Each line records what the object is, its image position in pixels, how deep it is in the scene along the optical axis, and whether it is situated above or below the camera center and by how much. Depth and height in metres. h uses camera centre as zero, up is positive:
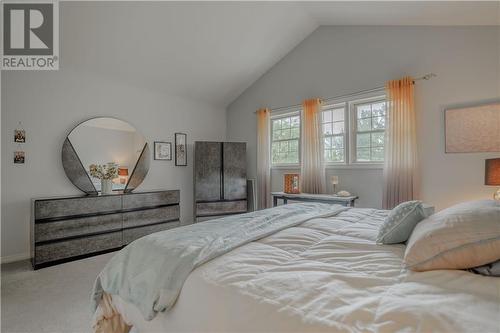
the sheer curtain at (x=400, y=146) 3.15 +0.29
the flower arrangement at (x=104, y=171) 3.56 -0.01
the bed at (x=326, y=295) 0.67 -0.40
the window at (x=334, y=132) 3.96 +0.59
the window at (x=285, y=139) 4.55 +0.56
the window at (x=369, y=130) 3.57 +0.56
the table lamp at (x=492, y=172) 2.24 -0.04
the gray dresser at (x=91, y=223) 2.86 -0.70
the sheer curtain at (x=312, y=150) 4.01 +0.30
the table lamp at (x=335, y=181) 3.77 -0.19
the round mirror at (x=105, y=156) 3.48 +0.21
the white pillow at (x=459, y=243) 0.90 -0.28
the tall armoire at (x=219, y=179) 4.50 -0.18
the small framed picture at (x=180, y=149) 4.70 +0.39
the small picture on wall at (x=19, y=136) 3.06 +0.43
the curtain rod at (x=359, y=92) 3.10 +1.12
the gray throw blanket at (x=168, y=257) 1.06 -0.42
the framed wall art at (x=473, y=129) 2.69 +0.44
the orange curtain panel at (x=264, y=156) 4.77 +0.25
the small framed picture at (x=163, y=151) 4.41 +0.34
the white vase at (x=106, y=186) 3.56 -0.23
